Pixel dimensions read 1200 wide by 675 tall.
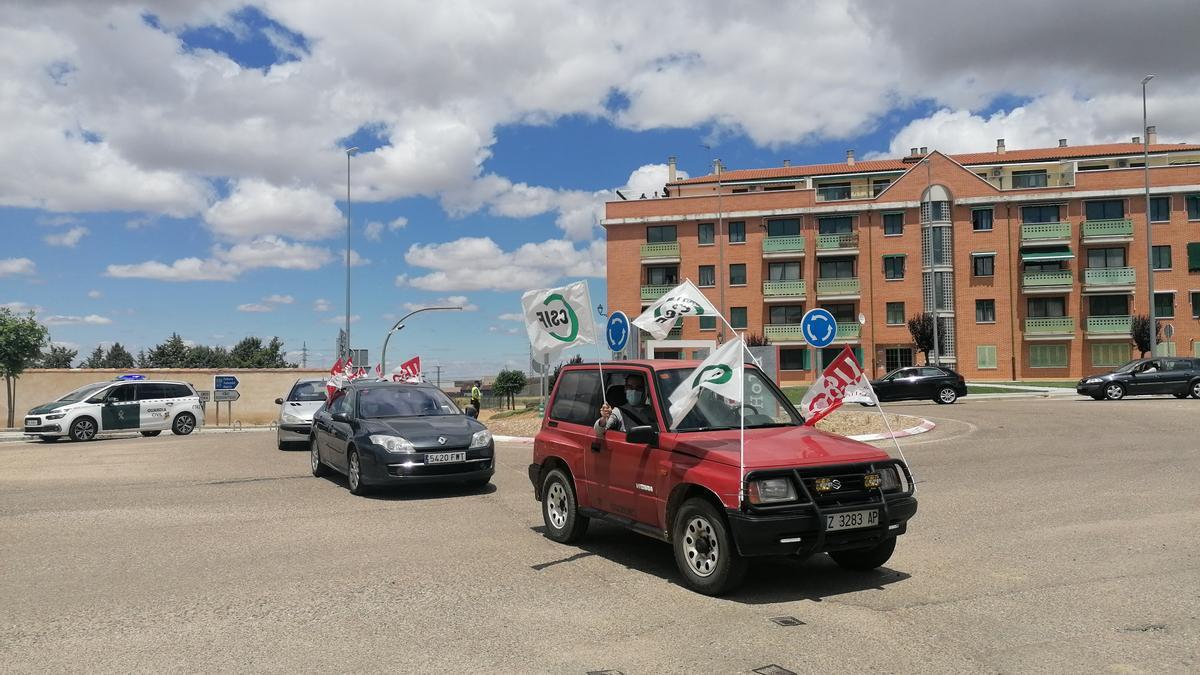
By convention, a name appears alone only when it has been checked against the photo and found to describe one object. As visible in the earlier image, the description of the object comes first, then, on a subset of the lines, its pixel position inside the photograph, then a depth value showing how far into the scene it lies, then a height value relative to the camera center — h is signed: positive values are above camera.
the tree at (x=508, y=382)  54.69 -1.31
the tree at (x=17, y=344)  37.34 +1.05
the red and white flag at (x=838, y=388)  8.20 -0.28
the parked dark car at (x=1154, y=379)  28.42 -0.81
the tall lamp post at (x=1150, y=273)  40.47 +3.82
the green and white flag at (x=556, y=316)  10.17 +0.54
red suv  5.91 -0.89
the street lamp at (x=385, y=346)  42.72 +0.85
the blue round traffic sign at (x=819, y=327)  15.75 +0.57
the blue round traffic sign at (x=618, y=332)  17.99 +0.62
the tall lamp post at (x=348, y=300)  41.28 +3.10
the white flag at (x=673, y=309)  8.84 +0.53
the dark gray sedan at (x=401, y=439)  11.03 -0.99
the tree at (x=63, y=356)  101.41 +1.43
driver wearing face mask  7.21 -0.43
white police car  24.95 -1.30
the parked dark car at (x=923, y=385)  31.66 -1.00
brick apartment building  56.75 +6.60
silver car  18.88 -1.16
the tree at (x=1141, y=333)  52.97 +1.31
